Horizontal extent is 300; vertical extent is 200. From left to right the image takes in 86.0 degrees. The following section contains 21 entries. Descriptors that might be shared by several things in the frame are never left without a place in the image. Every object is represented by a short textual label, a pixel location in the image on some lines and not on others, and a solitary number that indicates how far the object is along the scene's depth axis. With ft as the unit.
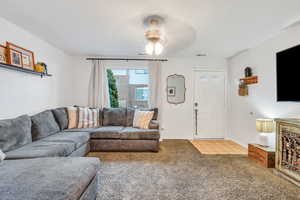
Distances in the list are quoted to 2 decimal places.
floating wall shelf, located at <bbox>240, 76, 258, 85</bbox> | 11.18
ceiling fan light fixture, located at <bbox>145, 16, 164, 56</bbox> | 7.73
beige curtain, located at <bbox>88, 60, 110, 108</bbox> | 14.20
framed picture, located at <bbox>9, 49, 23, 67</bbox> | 8.07
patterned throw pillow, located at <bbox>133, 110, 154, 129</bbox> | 12.02
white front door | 15.08
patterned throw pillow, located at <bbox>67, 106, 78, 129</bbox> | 11.74
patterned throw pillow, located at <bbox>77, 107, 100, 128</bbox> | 12.01
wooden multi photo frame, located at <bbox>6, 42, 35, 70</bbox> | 8.06
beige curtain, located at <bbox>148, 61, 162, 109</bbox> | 14.44
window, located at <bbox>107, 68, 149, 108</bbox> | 15.11
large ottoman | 3.71
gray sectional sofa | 4.01
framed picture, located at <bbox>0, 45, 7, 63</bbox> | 7.62
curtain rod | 14.64
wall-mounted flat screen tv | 7.85
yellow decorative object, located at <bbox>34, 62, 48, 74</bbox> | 9.89
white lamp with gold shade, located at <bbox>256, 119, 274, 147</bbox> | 9.16
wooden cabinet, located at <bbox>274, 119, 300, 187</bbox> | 6.94
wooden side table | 8.52
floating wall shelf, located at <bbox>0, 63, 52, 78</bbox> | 7.56
